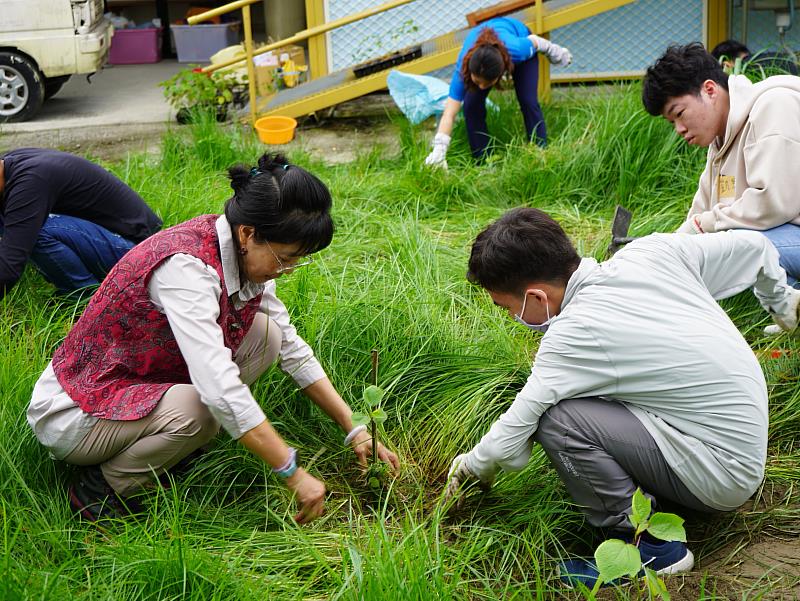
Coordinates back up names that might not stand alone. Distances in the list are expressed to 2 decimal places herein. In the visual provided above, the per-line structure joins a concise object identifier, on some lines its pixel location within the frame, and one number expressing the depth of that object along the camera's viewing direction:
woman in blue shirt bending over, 5.45
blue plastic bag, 6.25
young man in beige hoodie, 3.34
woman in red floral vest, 2.40
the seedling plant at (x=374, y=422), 2.48
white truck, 7.29
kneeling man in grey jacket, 2.27
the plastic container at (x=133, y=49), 10.31
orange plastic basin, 6.55
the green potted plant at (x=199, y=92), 6.73
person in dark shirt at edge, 3.52
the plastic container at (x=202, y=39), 9.70
